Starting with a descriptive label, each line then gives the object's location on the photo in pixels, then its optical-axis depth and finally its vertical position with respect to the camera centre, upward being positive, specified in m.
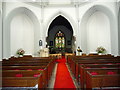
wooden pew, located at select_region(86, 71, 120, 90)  2.75 -0.76
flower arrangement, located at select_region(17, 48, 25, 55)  11.88 -0.25
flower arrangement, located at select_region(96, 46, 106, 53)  12.61 -0.06
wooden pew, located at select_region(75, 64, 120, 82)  4.50 -0.65
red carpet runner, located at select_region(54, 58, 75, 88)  4.61 -1.41
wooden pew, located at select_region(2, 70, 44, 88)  2.68 -0.73
